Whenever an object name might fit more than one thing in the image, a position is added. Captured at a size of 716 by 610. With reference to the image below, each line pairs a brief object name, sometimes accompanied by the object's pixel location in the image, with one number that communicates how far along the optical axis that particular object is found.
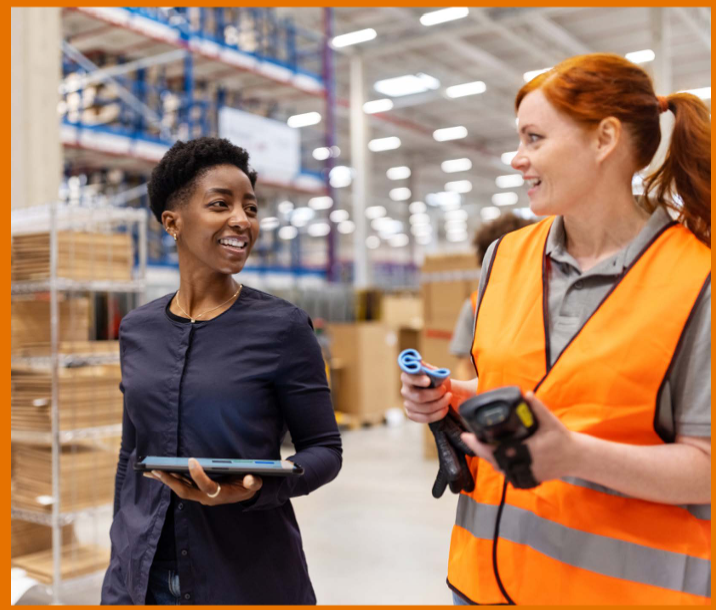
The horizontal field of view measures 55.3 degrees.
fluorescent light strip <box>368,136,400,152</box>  20.43
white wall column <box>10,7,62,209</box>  4.48
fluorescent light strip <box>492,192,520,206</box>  28.44
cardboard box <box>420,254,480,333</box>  7.08
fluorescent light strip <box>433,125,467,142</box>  19.86
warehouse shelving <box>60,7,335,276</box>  9.64
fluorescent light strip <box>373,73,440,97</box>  15.36
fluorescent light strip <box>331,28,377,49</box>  13.51
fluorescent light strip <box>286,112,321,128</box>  17.27
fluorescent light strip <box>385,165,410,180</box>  24.09
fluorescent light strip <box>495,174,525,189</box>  24.81
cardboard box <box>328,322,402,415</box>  9.45
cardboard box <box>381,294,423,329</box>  10.30
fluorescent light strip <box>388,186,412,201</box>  27.42
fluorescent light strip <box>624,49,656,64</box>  14.17
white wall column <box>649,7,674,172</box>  11.74
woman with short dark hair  1.56
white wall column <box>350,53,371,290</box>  14.49
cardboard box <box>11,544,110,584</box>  3.94
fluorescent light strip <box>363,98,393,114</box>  16.61
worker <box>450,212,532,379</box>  3.73
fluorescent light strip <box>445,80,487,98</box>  16.05
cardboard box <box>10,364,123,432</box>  3.96
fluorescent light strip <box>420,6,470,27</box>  12.19
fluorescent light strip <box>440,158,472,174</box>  23.67
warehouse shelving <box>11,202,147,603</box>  3.88
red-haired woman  1.08
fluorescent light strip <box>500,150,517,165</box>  21.78
